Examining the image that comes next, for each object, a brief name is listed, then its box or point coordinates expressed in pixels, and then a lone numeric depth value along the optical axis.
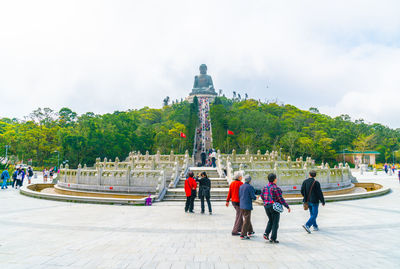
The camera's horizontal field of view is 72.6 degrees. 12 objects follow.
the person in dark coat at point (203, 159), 45.89
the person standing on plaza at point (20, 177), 22.27
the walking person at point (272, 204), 7.01
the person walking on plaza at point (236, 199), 7.96
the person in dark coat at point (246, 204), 7.50
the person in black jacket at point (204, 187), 11.53
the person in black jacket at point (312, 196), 8.02
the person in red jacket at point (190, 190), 11.86
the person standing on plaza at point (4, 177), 21.37
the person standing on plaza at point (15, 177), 22.55
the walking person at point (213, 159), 31.00
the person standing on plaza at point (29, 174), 25.17
